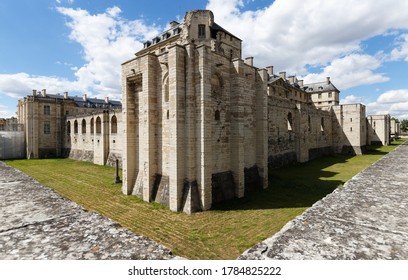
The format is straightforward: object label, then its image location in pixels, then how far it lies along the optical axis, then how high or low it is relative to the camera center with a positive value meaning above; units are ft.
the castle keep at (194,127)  37.45 +2.23
